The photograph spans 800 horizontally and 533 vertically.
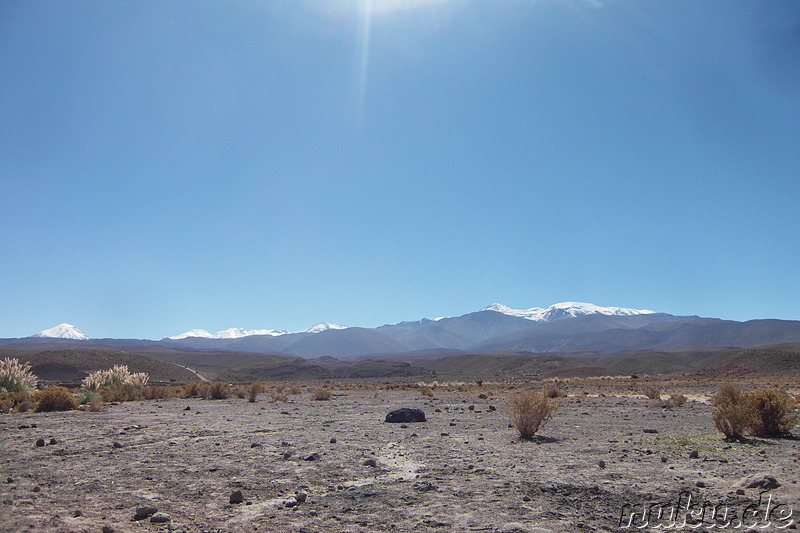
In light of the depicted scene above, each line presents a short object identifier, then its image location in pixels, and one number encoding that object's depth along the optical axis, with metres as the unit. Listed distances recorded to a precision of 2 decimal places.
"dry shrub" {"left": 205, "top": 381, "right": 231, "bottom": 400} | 31.27
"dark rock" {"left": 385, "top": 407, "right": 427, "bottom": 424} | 17.28
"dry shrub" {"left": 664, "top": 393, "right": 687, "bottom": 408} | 23.34
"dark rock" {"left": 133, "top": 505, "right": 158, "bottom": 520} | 6.09
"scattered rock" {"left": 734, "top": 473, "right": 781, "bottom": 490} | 6.97
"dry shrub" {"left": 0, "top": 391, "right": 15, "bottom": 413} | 18.31
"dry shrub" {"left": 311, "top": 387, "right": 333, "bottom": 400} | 31.00
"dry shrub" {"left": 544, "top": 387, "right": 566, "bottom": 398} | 31.22
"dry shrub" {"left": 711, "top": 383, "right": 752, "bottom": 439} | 11.55
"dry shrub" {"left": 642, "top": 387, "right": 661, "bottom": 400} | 29.07
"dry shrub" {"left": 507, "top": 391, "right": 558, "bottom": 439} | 12.98
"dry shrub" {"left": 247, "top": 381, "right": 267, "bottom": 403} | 28.74
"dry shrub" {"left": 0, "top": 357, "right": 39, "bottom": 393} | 22.59
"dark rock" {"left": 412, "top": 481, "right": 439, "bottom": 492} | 7.58
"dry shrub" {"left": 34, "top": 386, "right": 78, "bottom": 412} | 19.02
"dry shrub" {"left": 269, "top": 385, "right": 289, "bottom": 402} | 28.64
